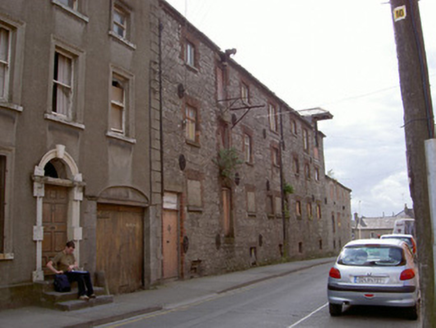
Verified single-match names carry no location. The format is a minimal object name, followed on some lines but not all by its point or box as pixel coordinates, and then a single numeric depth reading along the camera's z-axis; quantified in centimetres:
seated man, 1074
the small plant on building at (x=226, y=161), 2023
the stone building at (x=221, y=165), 1689
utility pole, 505
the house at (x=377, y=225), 9931
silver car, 854
